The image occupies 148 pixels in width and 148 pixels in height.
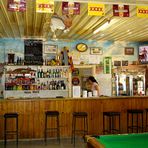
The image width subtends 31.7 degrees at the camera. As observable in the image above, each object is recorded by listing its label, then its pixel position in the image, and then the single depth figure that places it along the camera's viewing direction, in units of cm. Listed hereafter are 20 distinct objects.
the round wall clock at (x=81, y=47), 1013
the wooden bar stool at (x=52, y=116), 688
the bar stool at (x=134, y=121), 774
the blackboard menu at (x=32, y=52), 965
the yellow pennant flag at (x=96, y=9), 471
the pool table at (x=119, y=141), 343
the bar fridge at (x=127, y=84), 1033
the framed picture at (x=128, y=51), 1057
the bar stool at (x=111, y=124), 751
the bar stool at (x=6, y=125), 648
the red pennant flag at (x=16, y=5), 437
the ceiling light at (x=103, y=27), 714
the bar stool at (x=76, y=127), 737
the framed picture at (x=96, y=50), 1029
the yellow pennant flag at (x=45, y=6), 439
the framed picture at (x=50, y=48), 991
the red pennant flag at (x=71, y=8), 473
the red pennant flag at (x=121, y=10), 496
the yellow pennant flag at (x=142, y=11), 498
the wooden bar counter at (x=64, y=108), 718
